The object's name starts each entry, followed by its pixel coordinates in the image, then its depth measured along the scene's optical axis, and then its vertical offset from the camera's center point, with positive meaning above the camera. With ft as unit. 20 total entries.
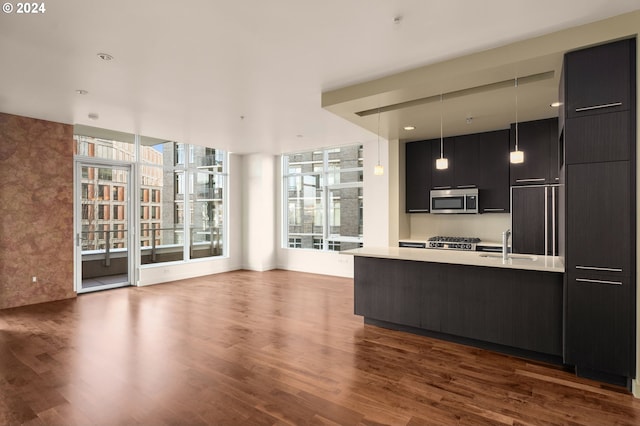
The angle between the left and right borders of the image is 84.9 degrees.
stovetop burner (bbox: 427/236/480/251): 18.79 -1.80
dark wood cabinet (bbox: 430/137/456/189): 19.89 +2.41
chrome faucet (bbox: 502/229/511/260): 11.67 -1.26
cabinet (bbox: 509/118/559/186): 16.55 +2.79
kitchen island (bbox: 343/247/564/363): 10.47 -2.95
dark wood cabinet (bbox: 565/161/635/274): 8.87 -0.19
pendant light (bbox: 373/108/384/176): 14.58 +1.68
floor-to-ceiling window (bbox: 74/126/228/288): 20.48 +0.73
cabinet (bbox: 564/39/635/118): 8.85 +3.41
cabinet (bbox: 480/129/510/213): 18.29 +2.03
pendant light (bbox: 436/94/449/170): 13.17 +1.77
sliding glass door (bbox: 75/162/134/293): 20.06 -0.84
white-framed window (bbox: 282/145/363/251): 25.31 +0.92
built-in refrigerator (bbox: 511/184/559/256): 15.85 -0.46
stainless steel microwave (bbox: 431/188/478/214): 19.16 +0.53
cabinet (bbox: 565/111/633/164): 8.85 +1.86
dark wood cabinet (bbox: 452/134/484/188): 19.20 +2.71
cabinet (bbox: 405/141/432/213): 20.83 +2.05
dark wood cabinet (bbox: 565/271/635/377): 8.90 -3.02
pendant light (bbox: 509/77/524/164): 11.36 +1.71
